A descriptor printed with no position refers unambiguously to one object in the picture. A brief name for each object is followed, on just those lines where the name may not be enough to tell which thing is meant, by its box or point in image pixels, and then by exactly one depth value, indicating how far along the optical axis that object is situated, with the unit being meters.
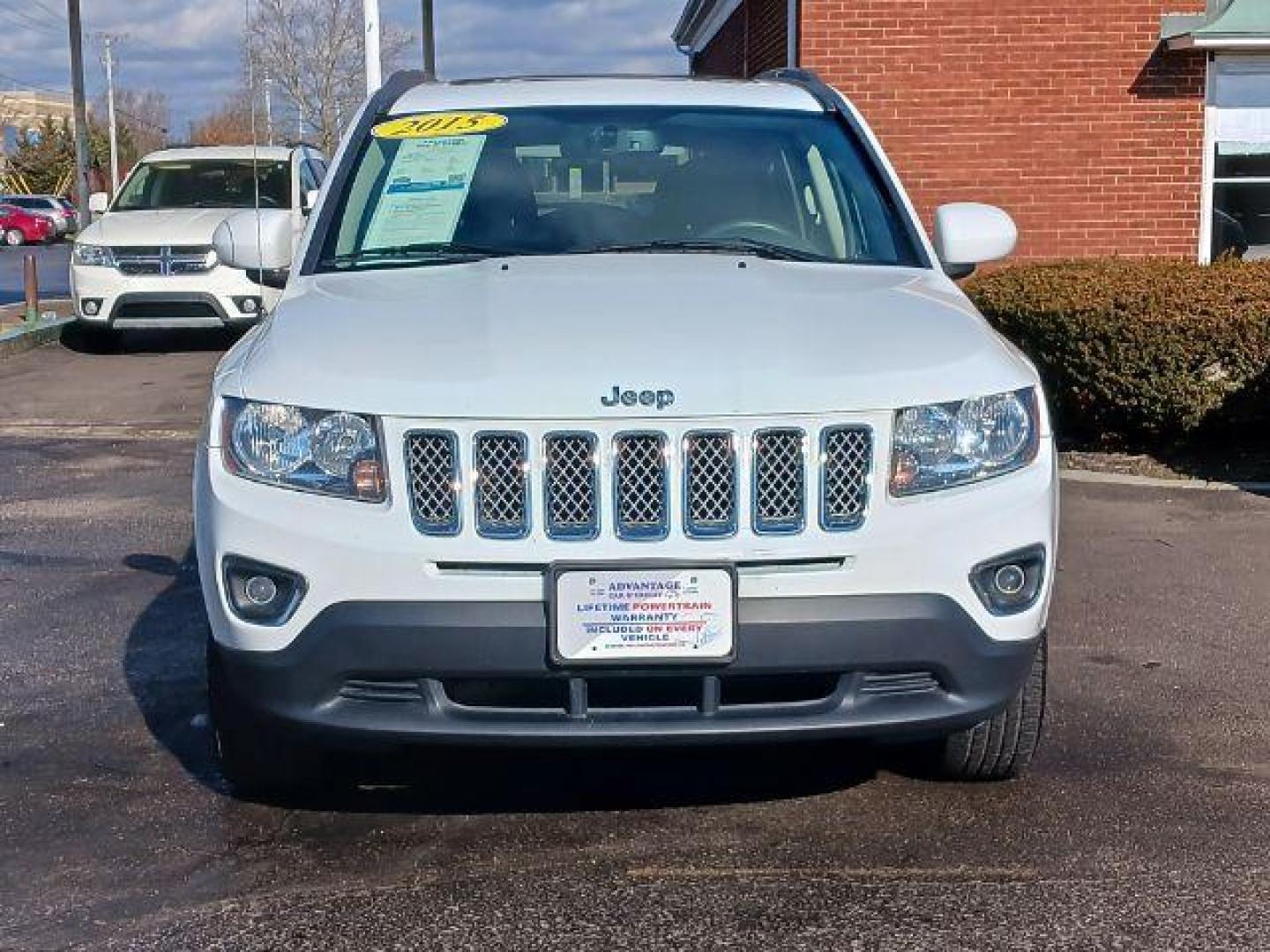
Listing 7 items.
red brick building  12.99
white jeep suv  3.58
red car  48.50
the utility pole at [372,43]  15.56
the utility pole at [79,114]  25.31
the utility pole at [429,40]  23.38
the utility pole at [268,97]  9.11
